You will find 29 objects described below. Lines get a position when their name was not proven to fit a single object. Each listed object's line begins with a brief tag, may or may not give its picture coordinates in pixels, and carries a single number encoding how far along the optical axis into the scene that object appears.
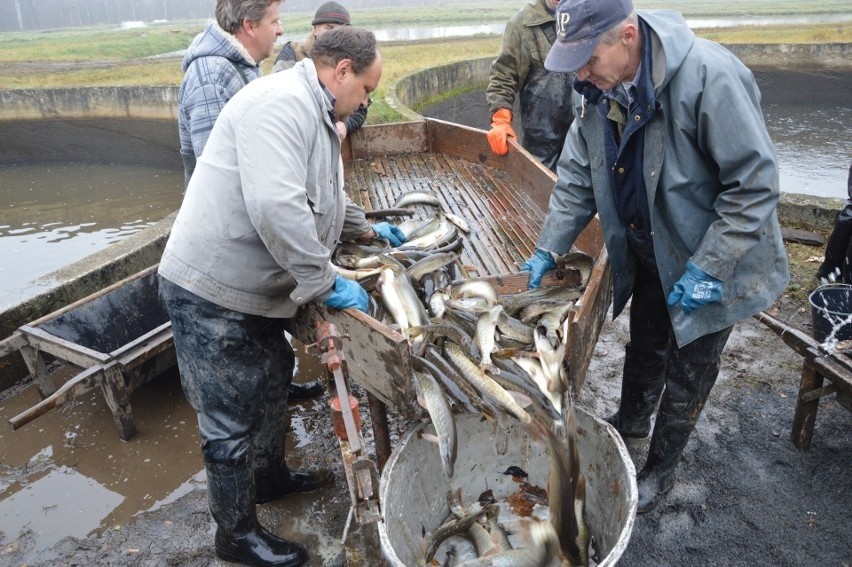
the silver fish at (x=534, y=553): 2.53
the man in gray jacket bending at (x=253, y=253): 2.38
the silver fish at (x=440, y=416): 2.60
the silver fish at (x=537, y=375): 2.67
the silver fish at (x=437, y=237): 4.38
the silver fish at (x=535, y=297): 3.33
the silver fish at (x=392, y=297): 3.26
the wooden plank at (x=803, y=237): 5.98
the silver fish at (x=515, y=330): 3.10
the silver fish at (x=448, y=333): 2.98
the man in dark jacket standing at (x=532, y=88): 5.93
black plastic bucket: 3.99
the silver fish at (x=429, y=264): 3.74
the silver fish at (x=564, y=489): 2.51
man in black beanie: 5.80
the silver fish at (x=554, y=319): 3.06
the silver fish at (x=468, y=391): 2.69
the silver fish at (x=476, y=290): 3.42
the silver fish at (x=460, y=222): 4.77
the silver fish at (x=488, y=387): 2.61
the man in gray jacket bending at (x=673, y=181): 2.49
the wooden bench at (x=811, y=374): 3.28
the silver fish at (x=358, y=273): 3.61
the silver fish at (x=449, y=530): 2.91
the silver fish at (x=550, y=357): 2.72
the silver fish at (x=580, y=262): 3.60
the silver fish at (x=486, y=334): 2.91
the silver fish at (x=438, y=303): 3.36
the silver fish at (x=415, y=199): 5.32
